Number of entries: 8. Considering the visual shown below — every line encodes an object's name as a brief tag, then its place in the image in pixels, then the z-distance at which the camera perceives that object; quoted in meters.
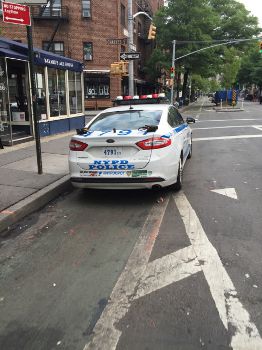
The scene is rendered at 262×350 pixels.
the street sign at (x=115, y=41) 18.25
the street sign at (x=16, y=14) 6.60
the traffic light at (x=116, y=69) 22.03
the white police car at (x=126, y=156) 6.00
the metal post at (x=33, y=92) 7.27
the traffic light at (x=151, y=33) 25.25
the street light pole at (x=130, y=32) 19.48
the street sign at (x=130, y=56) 17.25
